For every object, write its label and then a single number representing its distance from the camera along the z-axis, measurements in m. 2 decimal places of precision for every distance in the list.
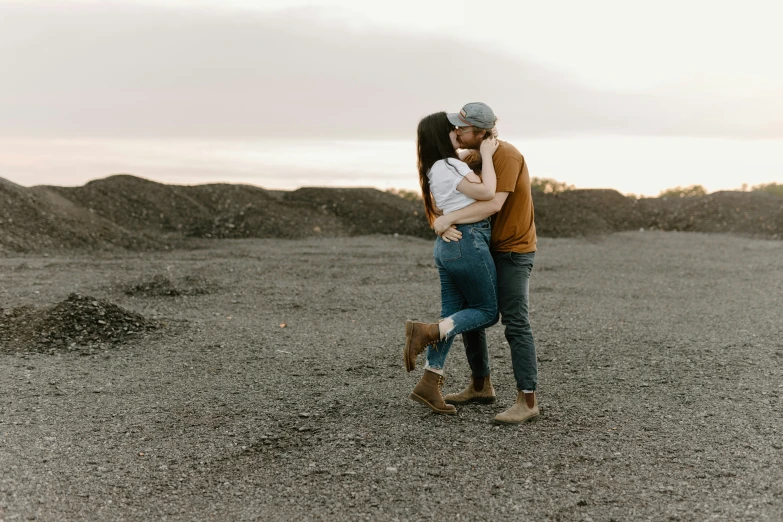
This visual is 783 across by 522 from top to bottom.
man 4.34
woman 4.32
